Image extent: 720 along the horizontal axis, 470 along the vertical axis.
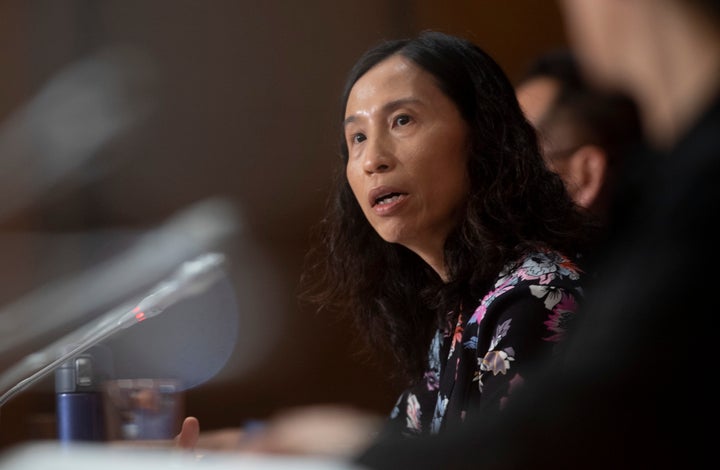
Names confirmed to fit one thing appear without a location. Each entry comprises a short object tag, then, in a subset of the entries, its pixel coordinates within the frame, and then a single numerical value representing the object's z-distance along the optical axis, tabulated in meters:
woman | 3.13
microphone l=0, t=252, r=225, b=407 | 3.06
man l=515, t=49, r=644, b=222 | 3.65
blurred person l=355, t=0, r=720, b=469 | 1.94
